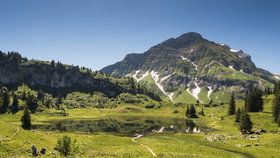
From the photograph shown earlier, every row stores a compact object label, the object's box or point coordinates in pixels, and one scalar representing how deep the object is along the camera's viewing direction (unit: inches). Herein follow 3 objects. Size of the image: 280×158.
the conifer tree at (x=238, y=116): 5007.0
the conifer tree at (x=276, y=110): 4431.3
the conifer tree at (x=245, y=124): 3715.3
